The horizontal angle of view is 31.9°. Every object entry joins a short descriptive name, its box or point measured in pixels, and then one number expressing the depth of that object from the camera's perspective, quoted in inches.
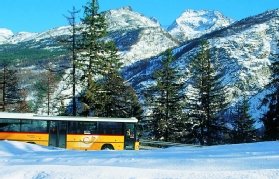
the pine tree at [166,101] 1898.7
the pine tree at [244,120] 2269.9
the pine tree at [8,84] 2244.1
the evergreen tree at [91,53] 1688.0
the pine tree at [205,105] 1882.4
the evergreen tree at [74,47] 1616.6
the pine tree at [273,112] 1519.4
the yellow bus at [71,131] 1240.2
